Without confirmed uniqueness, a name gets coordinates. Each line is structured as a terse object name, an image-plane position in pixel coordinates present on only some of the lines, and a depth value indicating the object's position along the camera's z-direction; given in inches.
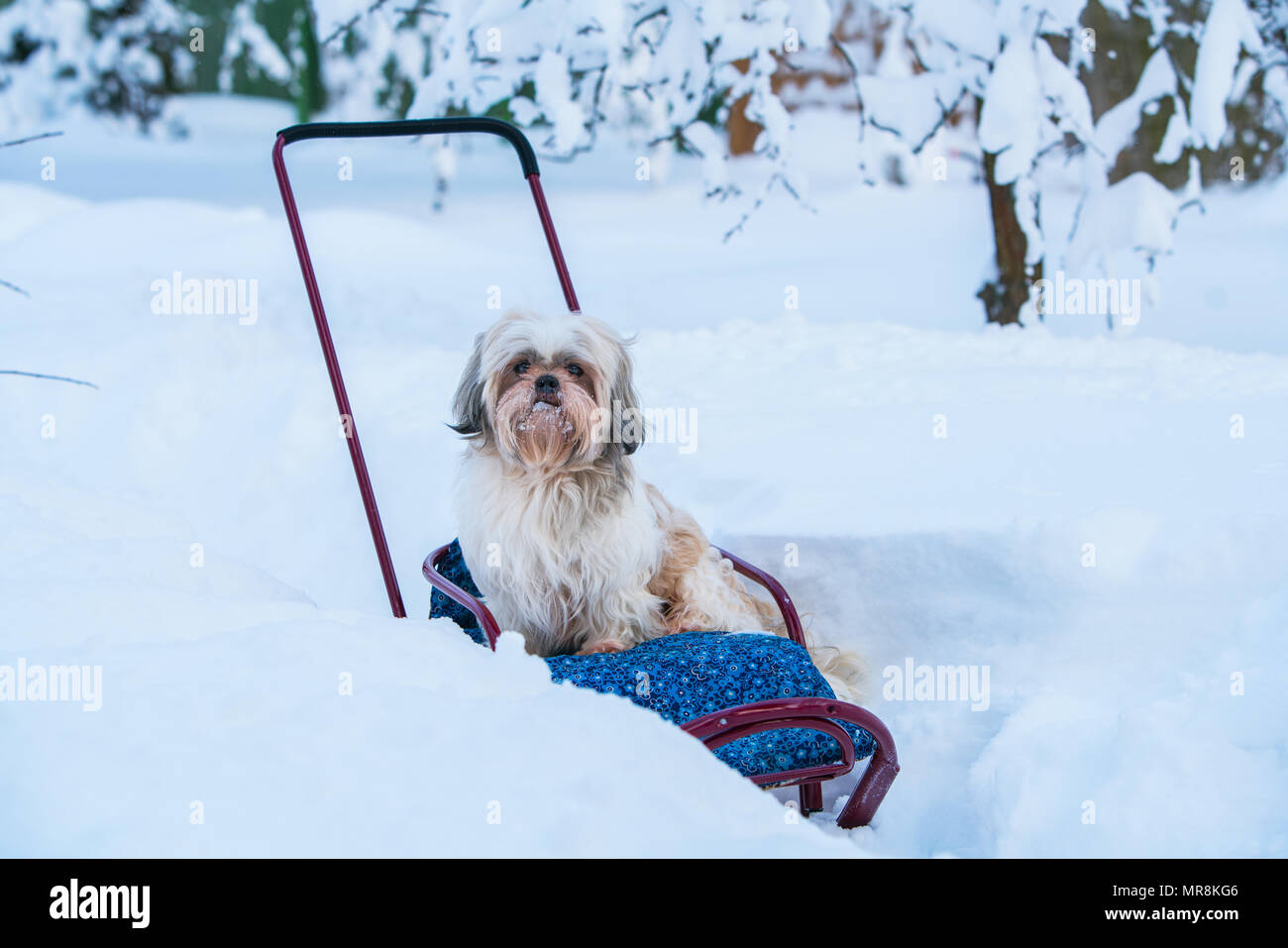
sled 113.3
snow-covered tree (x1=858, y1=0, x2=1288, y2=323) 245.9
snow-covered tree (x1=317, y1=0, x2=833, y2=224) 258.4
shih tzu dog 133.5
